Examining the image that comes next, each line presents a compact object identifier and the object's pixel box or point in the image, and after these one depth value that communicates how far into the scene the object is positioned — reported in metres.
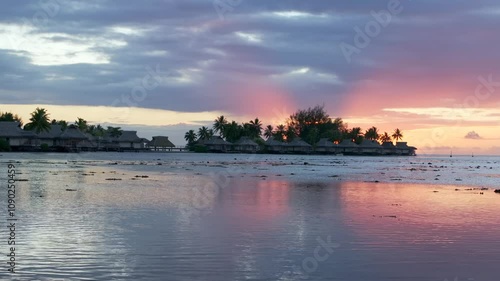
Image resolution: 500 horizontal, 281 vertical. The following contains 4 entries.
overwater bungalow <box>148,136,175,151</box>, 173.75
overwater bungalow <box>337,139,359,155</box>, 176.88
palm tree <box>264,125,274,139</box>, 181.75
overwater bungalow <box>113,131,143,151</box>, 153.62
